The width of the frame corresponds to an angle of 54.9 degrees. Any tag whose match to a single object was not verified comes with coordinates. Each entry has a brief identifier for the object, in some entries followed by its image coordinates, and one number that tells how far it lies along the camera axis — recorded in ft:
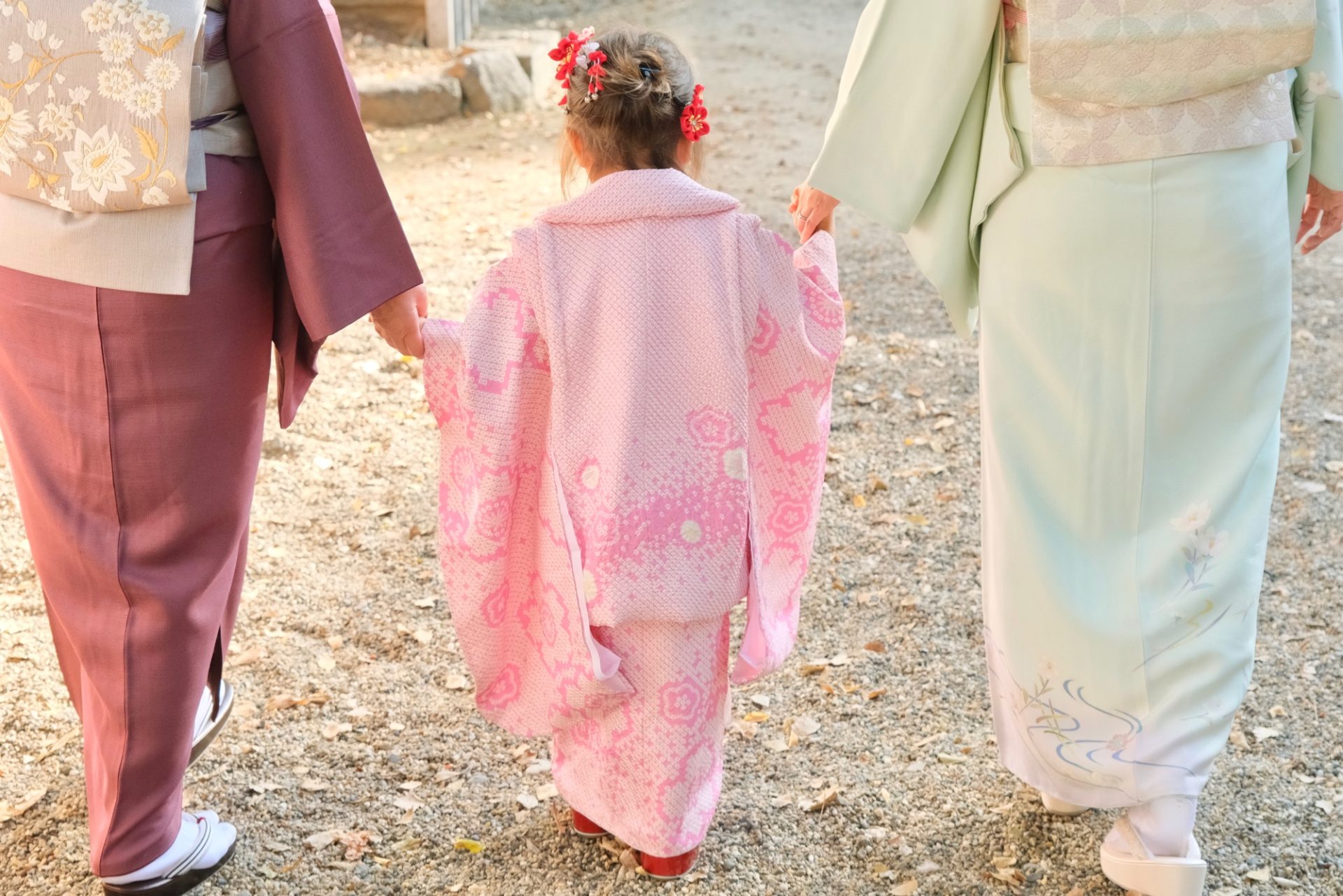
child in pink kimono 6.36
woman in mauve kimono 5.67
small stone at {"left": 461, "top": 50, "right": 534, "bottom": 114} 25.30
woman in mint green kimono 6.24
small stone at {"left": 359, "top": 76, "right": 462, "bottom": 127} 24.35
